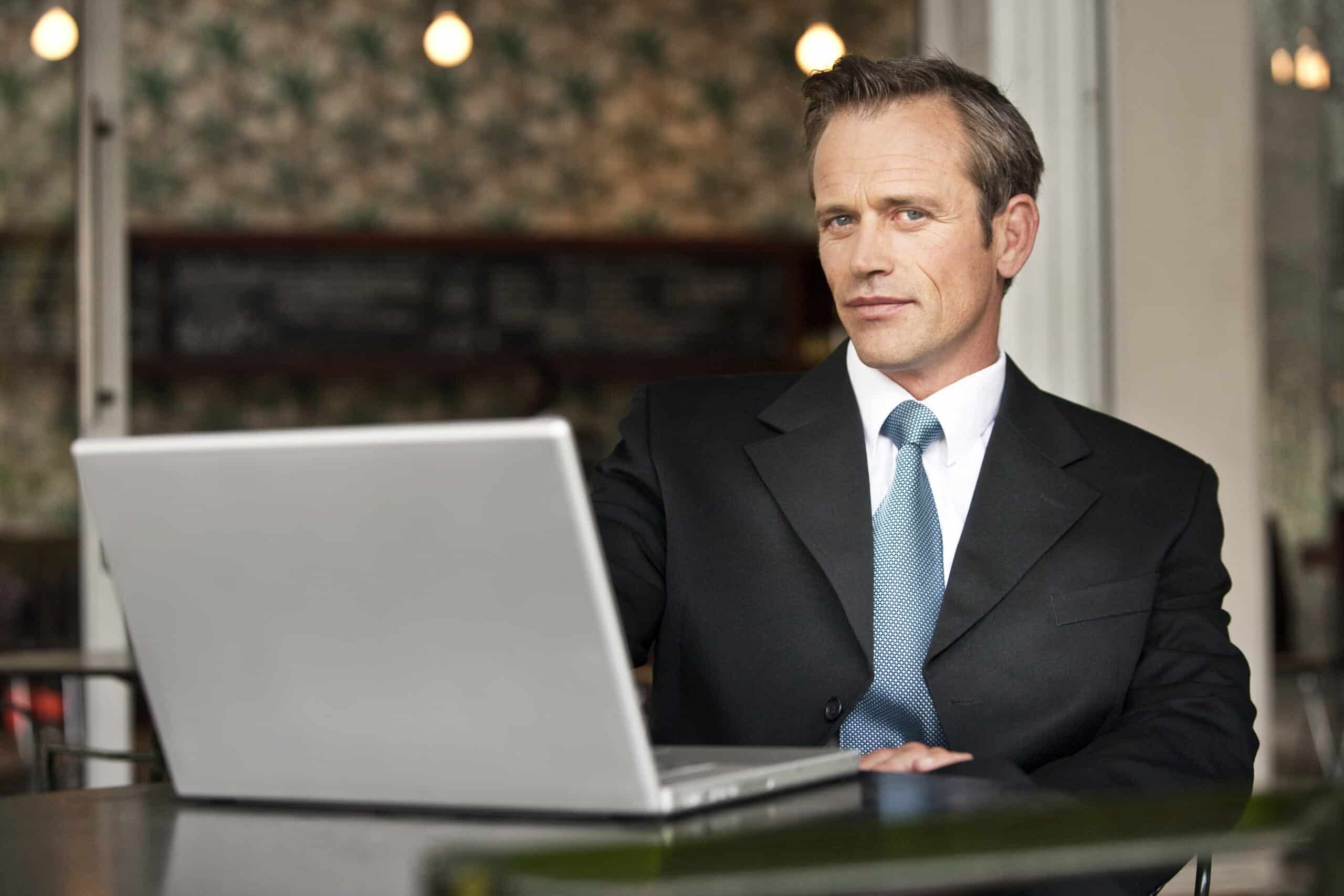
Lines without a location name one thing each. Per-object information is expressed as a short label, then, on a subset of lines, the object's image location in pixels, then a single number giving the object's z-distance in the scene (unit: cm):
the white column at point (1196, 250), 607
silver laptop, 166
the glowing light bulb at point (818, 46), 1071
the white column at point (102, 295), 751
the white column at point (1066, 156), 604
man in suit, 284
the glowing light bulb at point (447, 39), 1146
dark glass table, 88
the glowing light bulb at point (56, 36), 755
